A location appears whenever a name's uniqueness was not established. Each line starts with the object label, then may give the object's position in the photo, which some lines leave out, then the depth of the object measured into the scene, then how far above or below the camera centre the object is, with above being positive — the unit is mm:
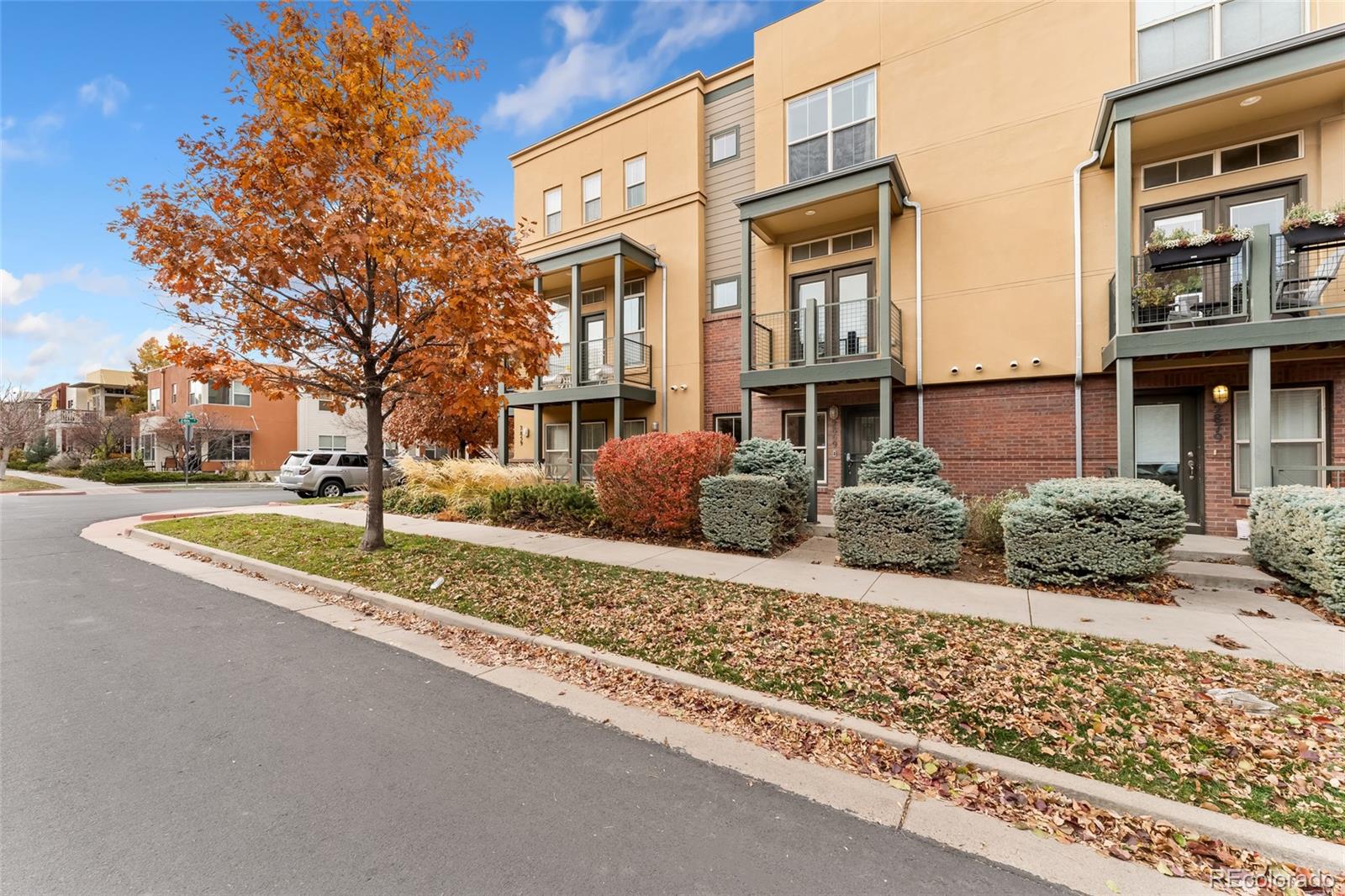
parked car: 18328 -751
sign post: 23656 +646
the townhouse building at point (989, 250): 7996 +4028
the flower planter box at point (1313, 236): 7012 +2828
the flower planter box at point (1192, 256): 7559 +2847
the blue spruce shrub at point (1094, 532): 5922 -911
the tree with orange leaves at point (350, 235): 6629 +2719
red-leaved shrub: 8812 -436
